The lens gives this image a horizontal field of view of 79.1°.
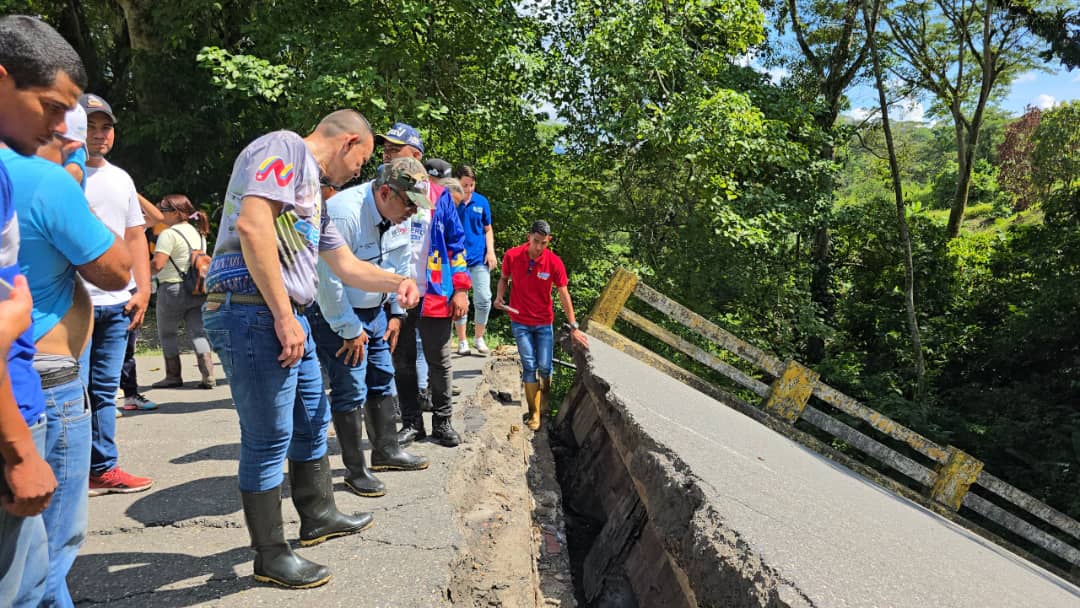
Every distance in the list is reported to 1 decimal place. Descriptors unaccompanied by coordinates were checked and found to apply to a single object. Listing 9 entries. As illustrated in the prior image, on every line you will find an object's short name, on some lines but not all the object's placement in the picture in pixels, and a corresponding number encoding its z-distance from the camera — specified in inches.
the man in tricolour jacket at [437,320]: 164.6
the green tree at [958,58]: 592.7
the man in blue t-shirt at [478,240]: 243.7
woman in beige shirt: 213.2
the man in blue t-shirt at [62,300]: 67.0
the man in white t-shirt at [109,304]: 130.1
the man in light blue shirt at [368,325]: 122.9
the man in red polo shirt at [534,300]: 231.8
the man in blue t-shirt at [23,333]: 55.4
